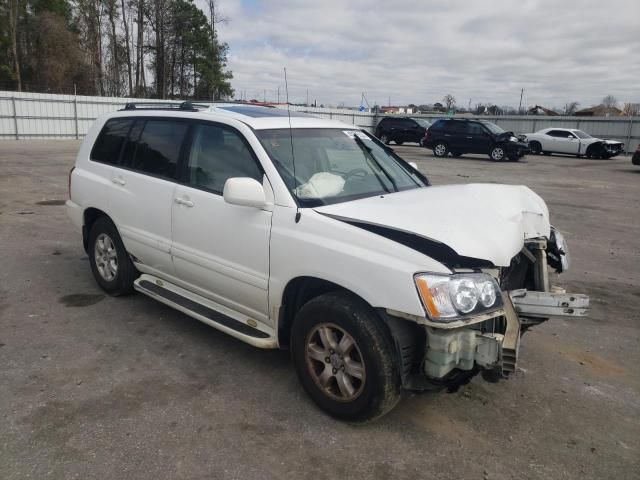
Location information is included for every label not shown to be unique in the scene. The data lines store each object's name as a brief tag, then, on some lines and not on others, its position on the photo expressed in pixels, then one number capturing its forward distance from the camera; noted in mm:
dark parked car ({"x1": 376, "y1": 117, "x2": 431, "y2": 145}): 29656
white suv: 2777
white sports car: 25188
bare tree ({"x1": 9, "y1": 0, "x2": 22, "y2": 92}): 36031
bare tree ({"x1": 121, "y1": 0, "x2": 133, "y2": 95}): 42625
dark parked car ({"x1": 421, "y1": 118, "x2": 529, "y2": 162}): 22641
